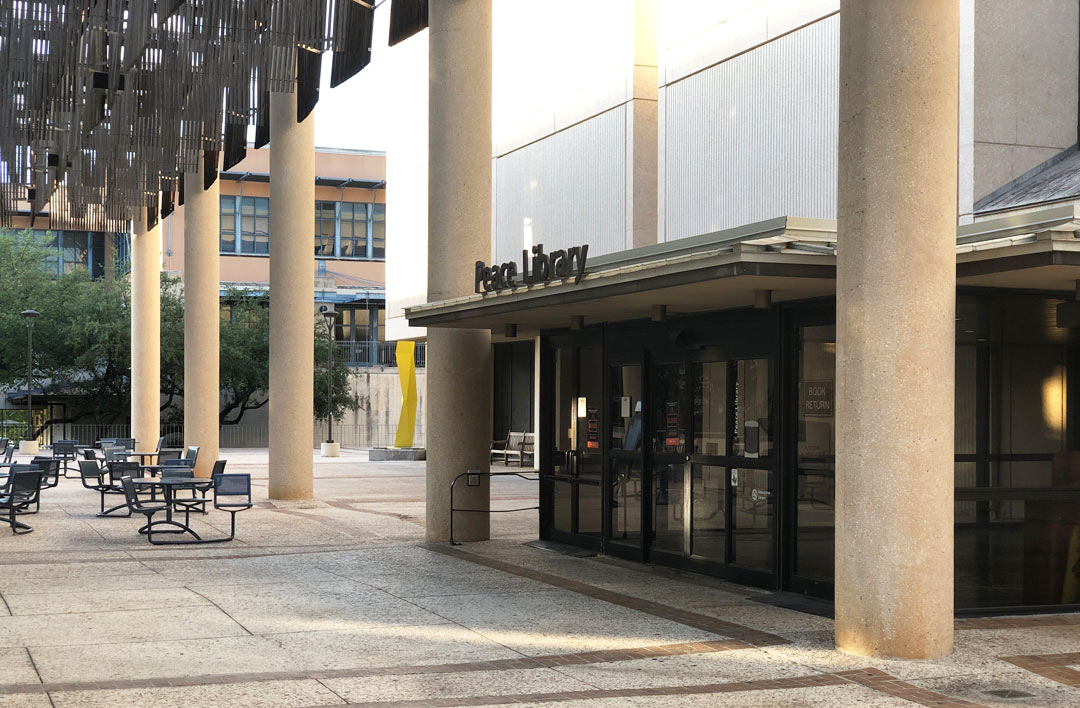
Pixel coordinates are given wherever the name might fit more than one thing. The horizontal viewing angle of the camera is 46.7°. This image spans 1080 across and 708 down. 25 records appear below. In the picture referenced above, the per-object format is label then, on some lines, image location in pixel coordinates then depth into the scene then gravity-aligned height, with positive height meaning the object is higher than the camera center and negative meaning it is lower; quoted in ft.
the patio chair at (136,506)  53.72 -5.10
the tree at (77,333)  165.89 +7.65
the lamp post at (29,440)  139.74 -5.75
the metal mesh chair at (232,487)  54.44 -4.23
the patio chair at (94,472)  68.08 -4.54
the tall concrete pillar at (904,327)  29.73 +1.50
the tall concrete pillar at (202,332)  90.74 +4.22
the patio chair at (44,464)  70.69 -4.22
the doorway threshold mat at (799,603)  36.09 -6.38
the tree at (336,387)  174.50 +0.42
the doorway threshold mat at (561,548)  50.23 -6.59
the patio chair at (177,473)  58.34 -3.89
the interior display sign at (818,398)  37.65 -0.25
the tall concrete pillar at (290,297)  76.23 +5.70
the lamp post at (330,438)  145.48 -5.67
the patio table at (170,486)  55.16 -4.31
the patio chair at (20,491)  56.29 -4.63
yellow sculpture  144.16 -0.47
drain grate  26.13 -6.40
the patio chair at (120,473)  62.69 -4.26
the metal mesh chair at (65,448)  94.17 -4.42
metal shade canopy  57.06 +16.44
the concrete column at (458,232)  53.36 +6.78
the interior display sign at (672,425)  45.27 -1.27
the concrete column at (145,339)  113.19 +4.62
